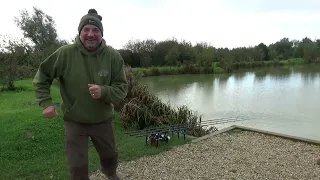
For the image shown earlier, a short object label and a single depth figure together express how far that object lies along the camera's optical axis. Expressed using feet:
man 6.33
